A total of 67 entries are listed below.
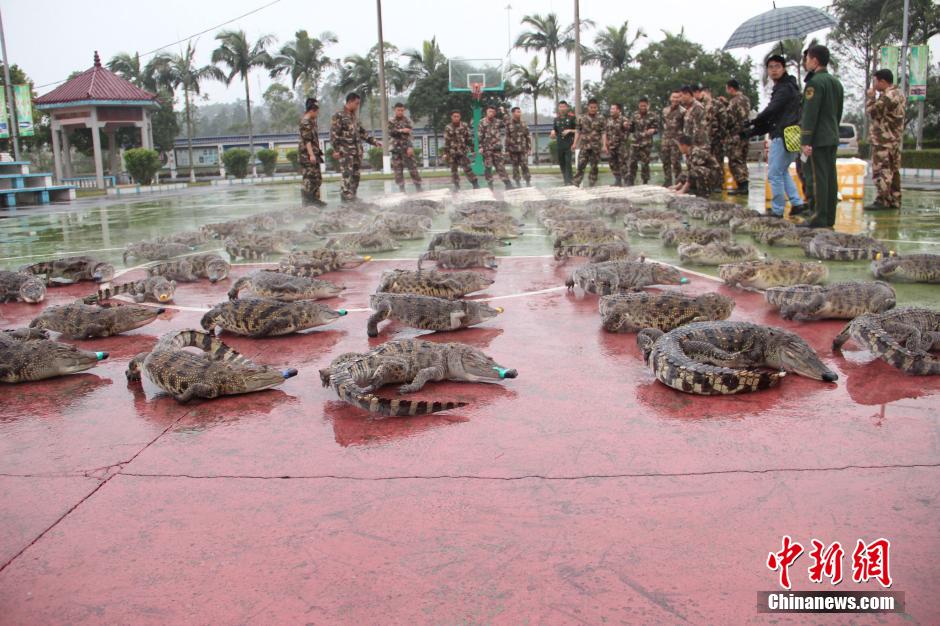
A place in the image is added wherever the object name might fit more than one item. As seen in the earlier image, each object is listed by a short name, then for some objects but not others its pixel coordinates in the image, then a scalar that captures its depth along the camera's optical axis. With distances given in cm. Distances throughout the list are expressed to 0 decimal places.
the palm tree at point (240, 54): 4731
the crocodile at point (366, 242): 952
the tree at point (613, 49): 4691
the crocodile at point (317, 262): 757
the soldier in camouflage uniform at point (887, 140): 1176
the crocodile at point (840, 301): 507
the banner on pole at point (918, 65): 2269
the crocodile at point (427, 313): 520
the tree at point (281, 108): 6731
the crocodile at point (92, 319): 538
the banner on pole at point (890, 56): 2159
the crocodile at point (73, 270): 780
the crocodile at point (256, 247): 930
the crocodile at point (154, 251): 955
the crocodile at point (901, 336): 393
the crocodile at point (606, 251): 761
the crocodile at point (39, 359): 436
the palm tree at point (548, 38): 4722
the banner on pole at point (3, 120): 2646
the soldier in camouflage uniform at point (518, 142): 2000
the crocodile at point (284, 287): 627
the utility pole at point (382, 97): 3136
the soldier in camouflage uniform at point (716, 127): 1435
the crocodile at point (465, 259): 788
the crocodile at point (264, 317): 521
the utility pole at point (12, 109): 2702
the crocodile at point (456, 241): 864
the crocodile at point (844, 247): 736
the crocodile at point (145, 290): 664
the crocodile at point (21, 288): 684
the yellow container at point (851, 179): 1420
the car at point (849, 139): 2809
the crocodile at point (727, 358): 371
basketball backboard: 2588
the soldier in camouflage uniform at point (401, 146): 1838
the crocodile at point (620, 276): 621
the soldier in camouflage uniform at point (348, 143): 1585
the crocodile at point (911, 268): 612
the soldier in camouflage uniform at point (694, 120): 1455
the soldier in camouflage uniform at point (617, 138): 1867
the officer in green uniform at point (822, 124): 886
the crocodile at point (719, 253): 755
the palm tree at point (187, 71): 4884
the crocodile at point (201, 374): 392
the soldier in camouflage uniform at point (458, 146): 1998
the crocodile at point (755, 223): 950
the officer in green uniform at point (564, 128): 1828
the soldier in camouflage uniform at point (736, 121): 1407
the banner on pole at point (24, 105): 2811
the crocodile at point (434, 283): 618
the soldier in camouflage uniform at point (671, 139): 1578
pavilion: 3135
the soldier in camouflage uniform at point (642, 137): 1752
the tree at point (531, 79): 4581
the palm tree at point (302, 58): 4881
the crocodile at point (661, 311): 500
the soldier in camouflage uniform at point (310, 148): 1458
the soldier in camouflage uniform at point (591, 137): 1819
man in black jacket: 1026
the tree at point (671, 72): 3944
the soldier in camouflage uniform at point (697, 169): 1490
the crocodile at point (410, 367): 392
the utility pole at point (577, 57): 2853
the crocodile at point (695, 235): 866
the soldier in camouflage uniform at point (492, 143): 1970
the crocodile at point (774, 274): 618
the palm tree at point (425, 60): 4662
